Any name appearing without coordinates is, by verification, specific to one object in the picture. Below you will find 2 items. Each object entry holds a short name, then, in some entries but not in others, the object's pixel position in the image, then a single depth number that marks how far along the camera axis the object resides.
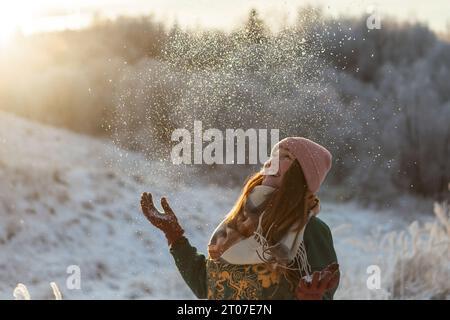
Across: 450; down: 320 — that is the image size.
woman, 4.43
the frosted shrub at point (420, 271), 8.28
